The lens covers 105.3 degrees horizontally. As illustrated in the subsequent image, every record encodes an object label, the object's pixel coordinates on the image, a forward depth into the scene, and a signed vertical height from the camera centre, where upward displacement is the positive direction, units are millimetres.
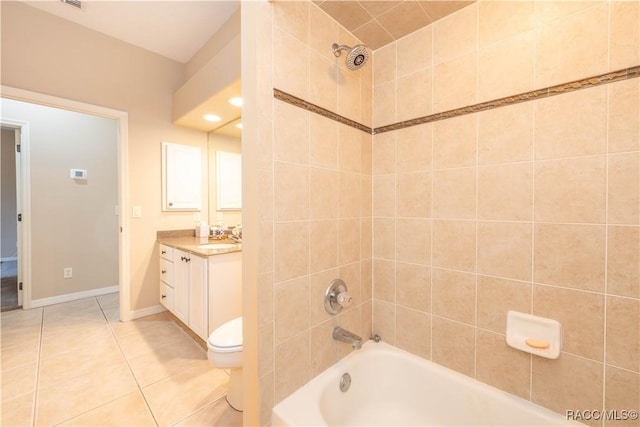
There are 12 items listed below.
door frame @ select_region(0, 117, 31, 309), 2695 +17
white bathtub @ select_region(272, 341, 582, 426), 1040 -913
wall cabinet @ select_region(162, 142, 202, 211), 2762 +381
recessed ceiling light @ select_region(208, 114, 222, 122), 2574 +1000
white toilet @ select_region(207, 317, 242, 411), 1350 -795
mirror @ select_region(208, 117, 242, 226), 2928 +411
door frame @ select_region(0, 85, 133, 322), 2418 +142
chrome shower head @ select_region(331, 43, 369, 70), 1153 +748
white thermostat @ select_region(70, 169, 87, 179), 3070 +461
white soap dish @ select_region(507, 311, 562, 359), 1004 -529
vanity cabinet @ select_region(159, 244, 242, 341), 1879 -655
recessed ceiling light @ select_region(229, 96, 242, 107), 2182 +995
